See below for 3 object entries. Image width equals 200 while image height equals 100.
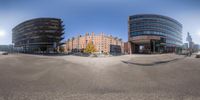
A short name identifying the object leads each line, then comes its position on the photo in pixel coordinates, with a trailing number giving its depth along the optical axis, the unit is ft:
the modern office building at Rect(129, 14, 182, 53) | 122.12
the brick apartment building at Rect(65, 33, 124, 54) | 163.90
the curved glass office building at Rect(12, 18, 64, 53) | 128.08
